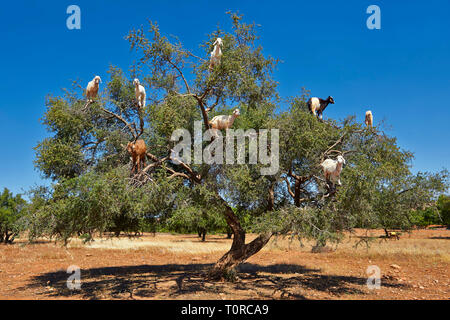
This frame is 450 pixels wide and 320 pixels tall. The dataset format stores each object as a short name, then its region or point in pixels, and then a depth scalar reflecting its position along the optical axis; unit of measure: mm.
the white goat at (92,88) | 10383
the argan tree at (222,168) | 9250
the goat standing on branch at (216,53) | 9198
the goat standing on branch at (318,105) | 11335
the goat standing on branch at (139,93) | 9912
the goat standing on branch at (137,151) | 9531
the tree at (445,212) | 39281
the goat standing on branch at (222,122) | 10039
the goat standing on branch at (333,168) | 8656
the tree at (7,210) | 29234
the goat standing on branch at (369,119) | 10766
